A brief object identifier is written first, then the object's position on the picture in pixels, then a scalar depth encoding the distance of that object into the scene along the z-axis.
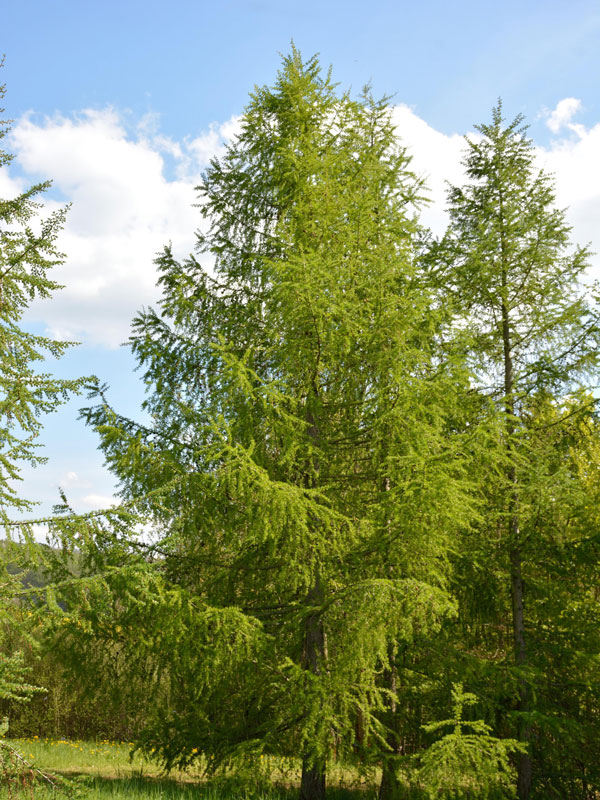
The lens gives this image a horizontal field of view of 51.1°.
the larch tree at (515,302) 8.48
